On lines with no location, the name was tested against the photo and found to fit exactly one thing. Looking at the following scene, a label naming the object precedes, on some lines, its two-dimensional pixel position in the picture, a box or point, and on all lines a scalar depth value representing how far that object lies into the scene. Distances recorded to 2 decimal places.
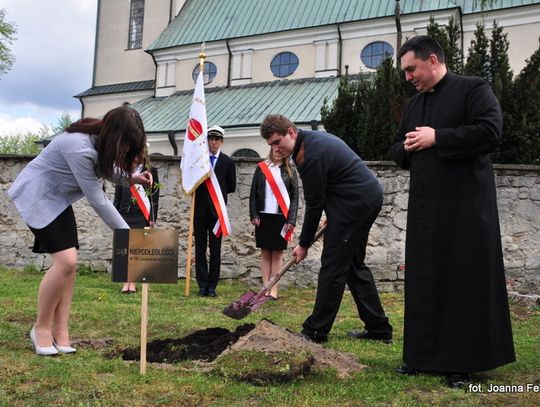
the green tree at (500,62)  12.98
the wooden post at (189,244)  7.65
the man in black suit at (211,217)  7.74
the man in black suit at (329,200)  4.61
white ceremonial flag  8.04
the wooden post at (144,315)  3.65
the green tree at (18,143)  60.68
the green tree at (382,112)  13.12
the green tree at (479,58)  13.38
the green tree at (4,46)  32.22
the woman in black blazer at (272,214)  7.63
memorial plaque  3.68
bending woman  3.96
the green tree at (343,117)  14.93
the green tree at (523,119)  11.11
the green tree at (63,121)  59.75
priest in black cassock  3.52
